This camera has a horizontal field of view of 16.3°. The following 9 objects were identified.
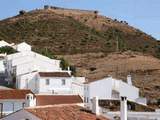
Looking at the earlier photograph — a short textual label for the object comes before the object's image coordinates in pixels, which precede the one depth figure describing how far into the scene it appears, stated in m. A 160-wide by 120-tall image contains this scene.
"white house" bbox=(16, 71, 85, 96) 65.12
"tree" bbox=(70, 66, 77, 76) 87.19
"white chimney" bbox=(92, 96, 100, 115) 33.31
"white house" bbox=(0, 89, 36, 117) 56.11
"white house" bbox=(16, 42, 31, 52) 88.28
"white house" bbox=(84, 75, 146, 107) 66.19
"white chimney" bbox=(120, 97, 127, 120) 33.28
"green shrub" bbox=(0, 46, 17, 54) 85.19
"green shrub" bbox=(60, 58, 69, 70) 82.53
